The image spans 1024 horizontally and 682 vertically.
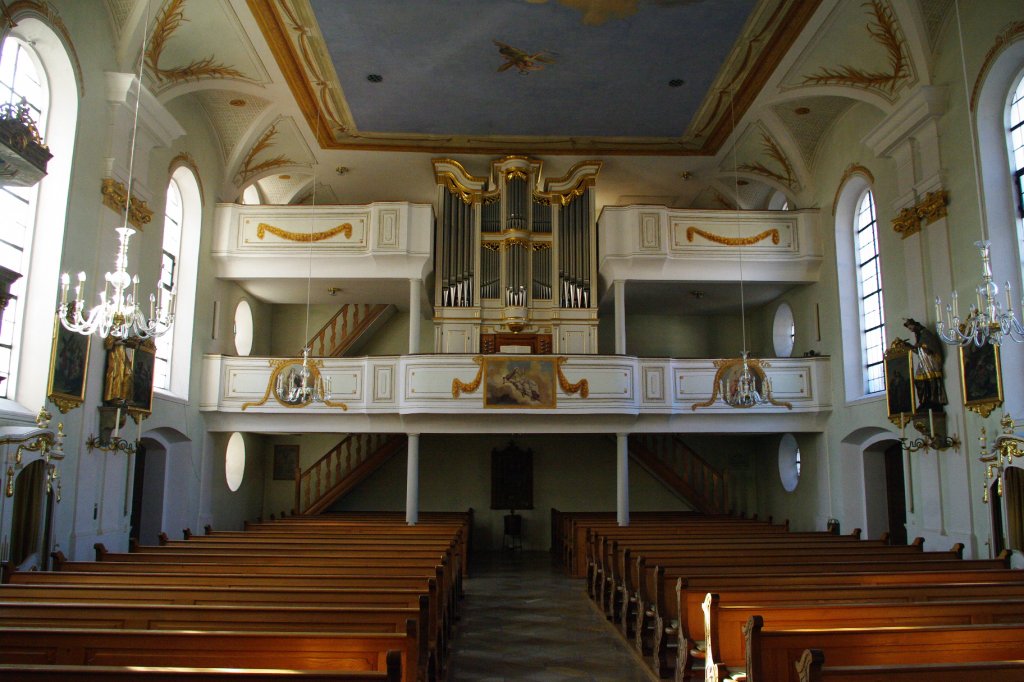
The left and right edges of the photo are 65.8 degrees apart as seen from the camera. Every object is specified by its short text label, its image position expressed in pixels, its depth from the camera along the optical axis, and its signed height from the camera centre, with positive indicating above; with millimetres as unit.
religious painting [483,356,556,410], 15438 +1878
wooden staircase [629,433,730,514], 18766 +293
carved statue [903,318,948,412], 11688 +1671
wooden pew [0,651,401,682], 4051 -991
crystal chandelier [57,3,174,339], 7738 +1697
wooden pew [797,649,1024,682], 4297 -1038
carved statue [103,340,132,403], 11281 +1478
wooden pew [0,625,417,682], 4938 -1050
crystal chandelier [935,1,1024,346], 7434 +1589
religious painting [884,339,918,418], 12281 +1641
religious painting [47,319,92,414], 10062 +1439
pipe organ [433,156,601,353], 17062 +4806
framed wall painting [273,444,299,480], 20497 +470
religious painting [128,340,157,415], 11901 +1532
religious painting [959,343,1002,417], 10492 +1417
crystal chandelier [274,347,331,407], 14523 +1765
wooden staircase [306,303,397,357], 19641 +3785
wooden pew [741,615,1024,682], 5227 -1078
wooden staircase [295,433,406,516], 18828 +277
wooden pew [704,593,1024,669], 6270 -1045
